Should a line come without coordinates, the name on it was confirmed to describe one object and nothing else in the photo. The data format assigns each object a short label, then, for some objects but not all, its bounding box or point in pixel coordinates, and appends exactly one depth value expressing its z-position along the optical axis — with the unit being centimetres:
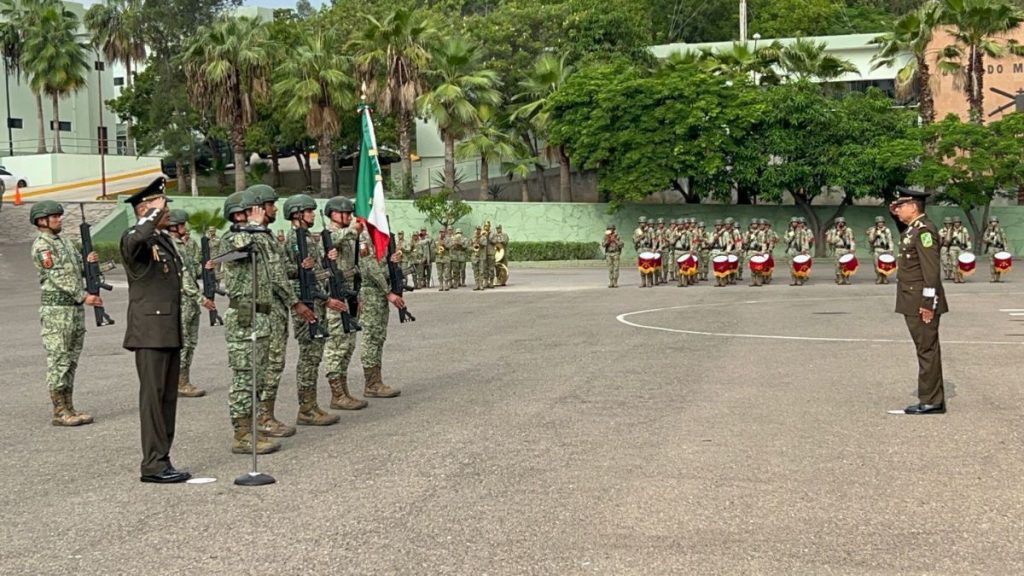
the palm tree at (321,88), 5397
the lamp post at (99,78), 7300
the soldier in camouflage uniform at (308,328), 1116
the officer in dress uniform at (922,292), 1164
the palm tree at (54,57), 7019
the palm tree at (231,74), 5462
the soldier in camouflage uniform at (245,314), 1020
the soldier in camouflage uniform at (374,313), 1295
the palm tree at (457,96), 5119
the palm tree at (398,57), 5194
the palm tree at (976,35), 4641
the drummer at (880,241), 3378
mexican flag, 1330
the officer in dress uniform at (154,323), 915
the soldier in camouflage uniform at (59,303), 1201
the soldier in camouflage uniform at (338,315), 1222
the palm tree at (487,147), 5278
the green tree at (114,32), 7088
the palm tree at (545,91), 5344
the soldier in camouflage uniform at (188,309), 1410
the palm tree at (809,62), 5147
